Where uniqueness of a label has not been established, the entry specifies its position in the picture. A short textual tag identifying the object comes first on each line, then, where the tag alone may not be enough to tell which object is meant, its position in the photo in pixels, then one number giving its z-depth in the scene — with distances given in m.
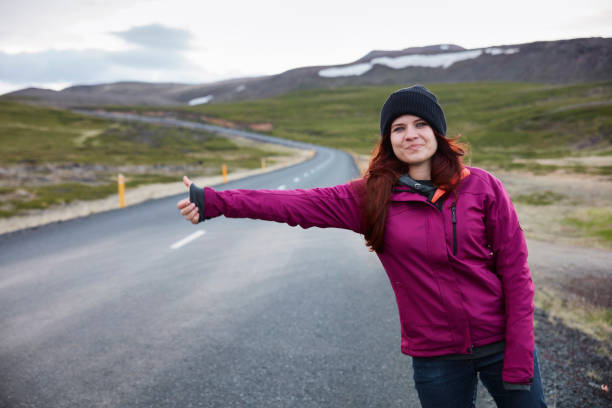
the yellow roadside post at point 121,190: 15.10
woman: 2.07
